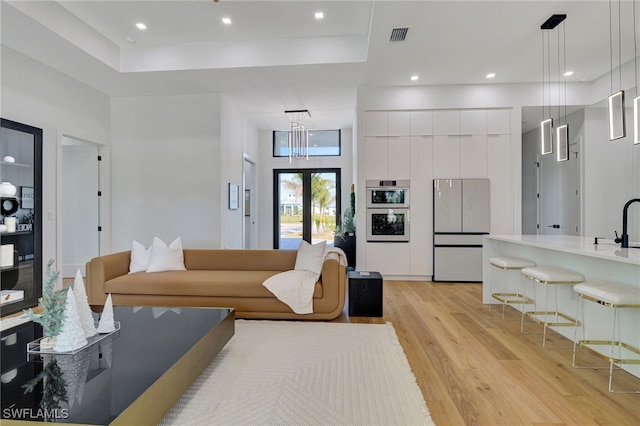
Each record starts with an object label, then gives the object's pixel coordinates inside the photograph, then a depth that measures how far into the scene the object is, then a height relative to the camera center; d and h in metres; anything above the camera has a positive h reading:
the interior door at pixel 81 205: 5.61 +0.17
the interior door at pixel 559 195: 5.62 +0.33
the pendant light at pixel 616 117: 2.78 +0.85
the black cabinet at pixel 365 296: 3.56 -0.93
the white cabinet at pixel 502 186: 5.33 +0.45
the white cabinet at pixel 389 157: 5.43 +0.96
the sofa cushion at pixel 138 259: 3.78 -0.53
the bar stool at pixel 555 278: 2.64 -0.55
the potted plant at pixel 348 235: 6.46 -0.44
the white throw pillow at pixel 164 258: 3.75 -0.53
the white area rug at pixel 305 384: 1.79 -1.13
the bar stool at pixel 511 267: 3.24 -0.55
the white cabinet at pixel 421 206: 5.42 +0.12
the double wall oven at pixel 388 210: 5.41 +0.05
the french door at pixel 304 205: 8.29 +0.23
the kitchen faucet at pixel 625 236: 2.58 -0.20
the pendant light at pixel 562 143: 3.43 +0.76
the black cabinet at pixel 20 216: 3.82 -0.01
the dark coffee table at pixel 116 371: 1.33 -0.80
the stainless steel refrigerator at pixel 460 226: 5.27 -0.22
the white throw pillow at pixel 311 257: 3.54 -0.50
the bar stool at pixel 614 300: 2.01 -0.57
